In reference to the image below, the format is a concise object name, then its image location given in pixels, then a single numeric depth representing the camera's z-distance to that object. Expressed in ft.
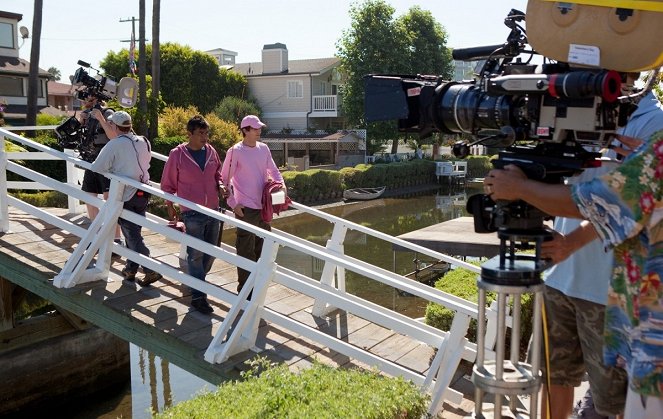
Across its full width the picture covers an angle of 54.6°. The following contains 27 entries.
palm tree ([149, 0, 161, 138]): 68.49
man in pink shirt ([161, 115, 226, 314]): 16.81
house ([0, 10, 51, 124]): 110.11
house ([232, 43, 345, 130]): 128.06
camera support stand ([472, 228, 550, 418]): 6.93
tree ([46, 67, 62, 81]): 307.85
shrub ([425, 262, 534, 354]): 17.85
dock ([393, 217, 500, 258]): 31.35
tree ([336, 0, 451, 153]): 110.93
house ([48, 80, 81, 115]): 177.17
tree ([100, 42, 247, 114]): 120.78
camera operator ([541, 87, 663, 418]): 8.62
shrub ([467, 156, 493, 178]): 122.21
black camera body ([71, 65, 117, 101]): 20.92
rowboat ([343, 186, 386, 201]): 84.33
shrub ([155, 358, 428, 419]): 9.37
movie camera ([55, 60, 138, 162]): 21.02
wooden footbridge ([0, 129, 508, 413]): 13.50
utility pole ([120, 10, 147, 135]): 63.46
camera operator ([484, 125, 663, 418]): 6.14
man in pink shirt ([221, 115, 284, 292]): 17.44
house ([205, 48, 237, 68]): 177.27
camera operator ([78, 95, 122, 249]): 20.99
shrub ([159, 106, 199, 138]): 74.18
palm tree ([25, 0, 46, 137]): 66.33
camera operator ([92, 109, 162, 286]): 17.38
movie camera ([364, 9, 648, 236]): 6.87
